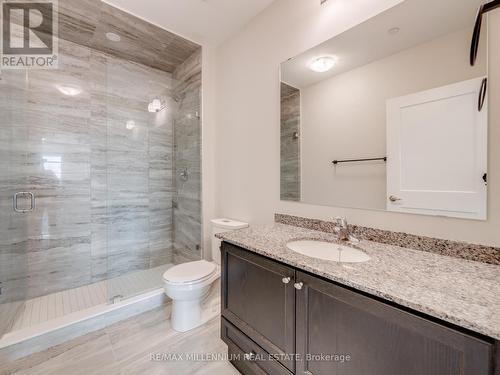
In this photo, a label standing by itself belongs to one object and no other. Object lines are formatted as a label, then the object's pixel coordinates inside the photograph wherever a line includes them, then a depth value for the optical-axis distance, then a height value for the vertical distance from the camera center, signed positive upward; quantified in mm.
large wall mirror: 1039 +402
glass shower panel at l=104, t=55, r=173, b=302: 2613 +179
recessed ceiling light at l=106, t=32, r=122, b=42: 2257 +1507
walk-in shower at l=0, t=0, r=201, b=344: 2033 +220
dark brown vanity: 661 -536
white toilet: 1735 -800
